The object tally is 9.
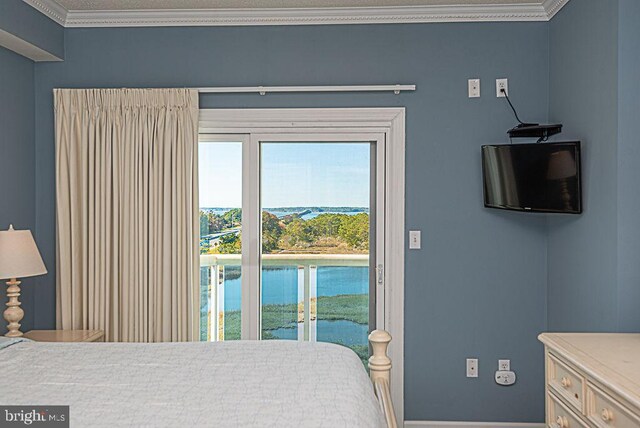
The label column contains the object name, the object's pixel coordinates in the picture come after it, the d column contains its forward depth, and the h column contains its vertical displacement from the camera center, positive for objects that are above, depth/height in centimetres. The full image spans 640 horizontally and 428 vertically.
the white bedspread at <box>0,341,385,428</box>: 192 -61
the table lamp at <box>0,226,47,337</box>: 339 -30
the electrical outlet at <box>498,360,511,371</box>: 406 -99
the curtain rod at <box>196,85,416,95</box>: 401 +74
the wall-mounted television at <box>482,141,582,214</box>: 326 +16
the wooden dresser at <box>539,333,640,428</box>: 205 -61
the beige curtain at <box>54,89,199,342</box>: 405 +1
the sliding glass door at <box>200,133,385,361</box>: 419 -22
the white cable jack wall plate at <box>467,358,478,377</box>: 408 -101
